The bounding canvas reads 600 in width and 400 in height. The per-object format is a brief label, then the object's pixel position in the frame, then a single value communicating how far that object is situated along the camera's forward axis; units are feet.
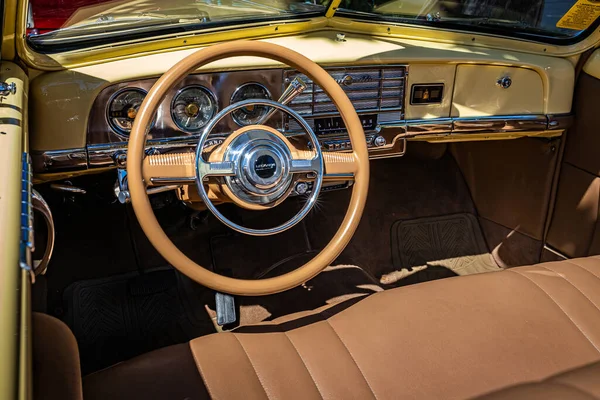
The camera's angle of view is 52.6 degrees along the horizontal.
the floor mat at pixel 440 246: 9.43
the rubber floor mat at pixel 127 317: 7.47
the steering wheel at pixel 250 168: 4.85
